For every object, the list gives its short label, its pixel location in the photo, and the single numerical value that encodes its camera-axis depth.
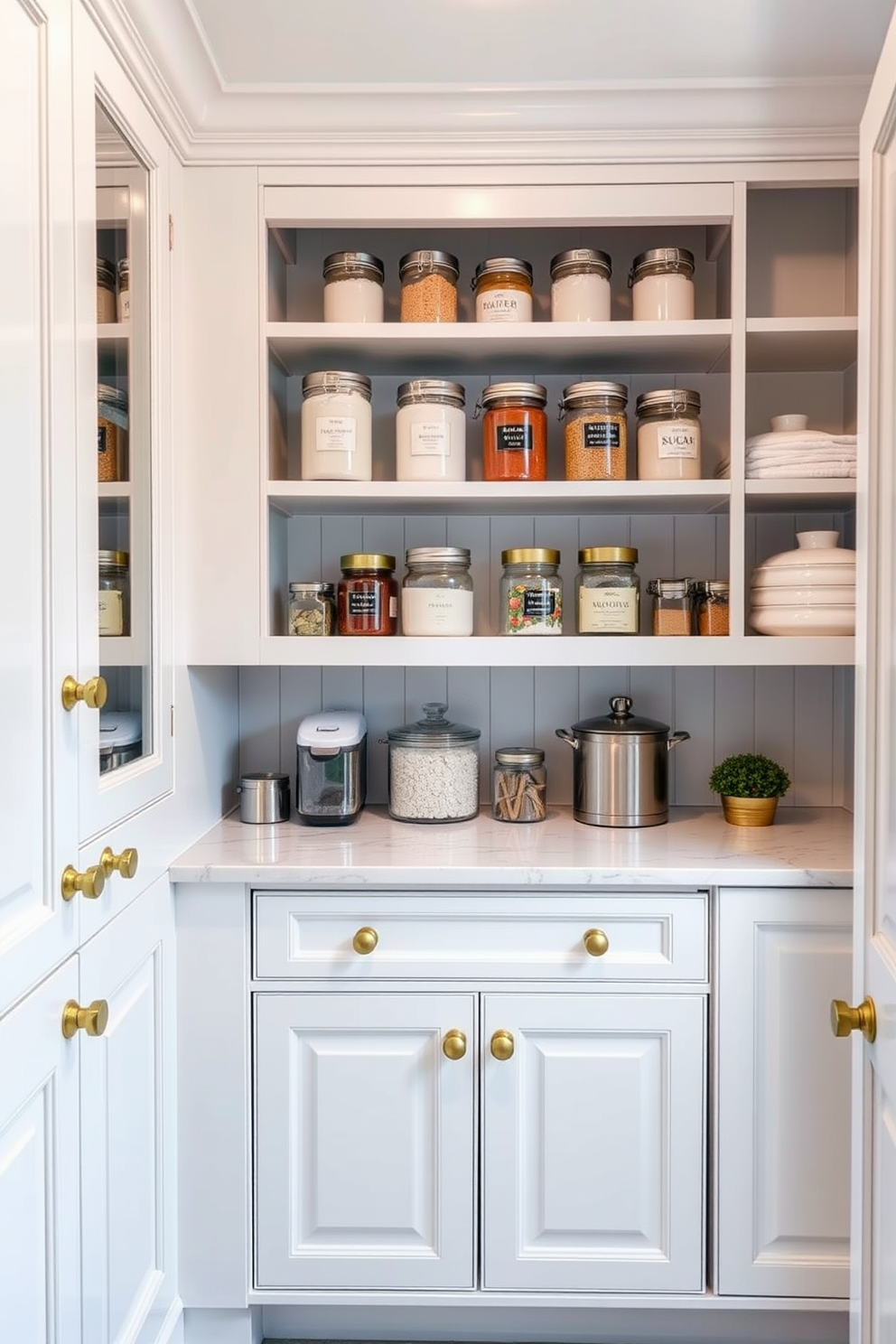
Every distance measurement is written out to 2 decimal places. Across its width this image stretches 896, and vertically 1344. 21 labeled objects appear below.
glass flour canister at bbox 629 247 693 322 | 1.84
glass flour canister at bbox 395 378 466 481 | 1.83
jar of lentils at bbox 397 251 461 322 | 1.84
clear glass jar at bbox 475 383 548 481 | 1.85
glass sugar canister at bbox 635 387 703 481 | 1.85
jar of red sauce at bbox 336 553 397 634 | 1.91
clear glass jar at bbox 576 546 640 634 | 1.88
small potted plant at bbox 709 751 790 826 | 1.94
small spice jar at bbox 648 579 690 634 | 1.92
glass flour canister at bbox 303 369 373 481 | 1.82
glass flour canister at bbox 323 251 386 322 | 1.85
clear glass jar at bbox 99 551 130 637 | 1.36
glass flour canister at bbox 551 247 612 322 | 1.84
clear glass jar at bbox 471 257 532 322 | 1.84
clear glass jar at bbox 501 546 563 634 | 1.87
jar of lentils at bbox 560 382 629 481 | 1.86
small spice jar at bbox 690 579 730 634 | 1.88
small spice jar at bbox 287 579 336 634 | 1.93
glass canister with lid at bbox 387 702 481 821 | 1.95
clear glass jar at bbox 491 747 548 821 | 1.97
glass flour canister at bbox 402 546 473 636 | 1.86
